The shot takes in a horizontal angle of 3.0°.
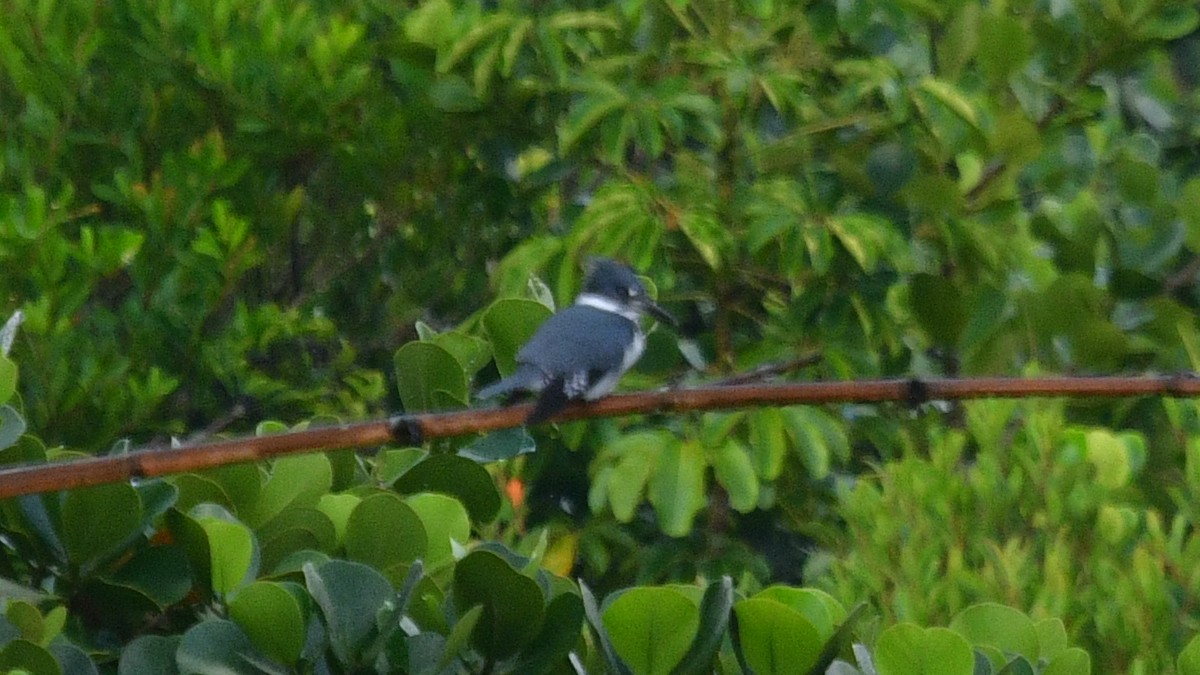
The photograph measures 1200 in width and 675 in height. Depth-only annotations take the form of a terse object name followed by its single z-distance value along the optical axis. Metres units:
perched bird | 27.23
